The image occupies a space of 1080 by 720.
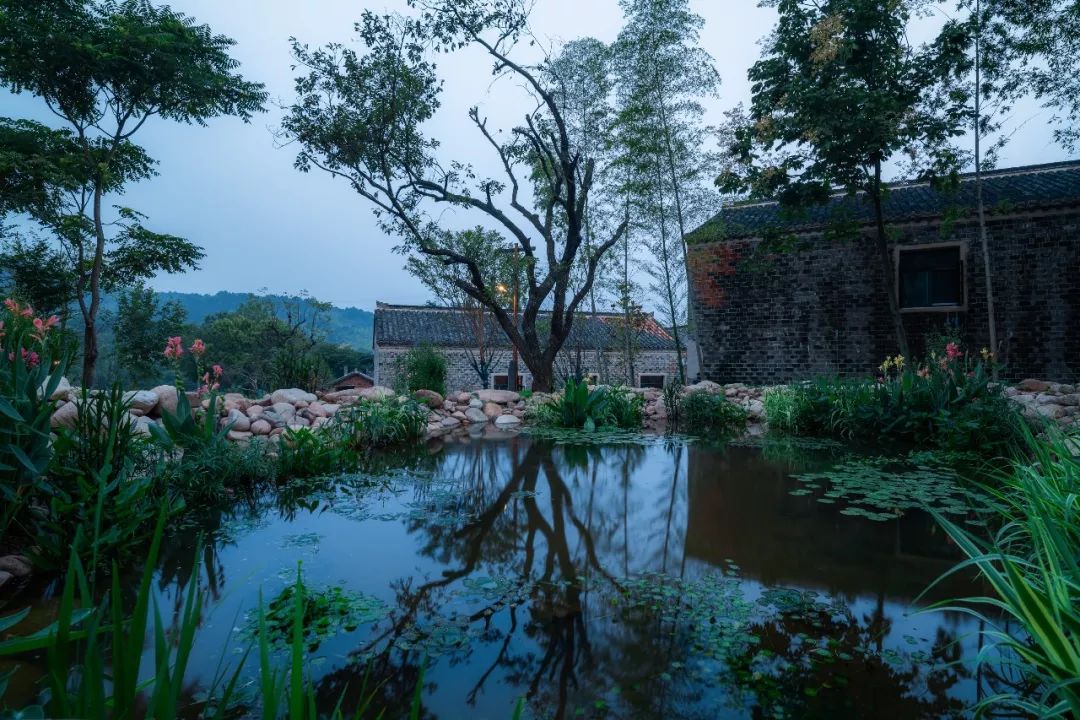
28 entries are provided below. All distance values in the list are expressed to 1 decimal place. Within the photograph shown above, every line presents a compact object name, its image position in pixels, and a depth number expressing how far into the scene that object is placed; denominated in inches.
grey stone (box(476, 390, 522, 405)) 351.3
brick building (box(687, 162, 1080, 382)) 399.2
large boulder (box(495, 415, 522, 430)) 312.2
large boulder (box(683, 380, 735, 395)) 345.7
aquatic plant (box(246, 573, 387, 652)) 72.3
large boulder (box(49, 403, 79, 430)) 145.8
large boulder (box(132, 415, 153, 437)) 175.3
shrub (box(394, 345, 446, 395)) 394.6
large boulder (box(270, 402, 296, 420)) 249.8
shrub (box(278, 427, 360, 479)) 167.5
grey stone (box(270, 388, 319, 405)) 274.8
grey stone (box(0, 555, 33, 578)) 87.5
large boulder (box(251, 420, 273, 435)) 223.6
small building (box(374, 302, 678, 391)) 706.8
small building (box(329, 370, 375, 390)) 921.2
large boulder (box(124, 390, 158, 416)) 197.0
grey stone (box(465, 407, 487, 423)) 321.7
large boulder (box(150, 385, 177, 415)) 207.8
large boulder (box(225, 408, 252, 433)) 220.3
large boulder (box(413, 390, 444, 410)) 319.6
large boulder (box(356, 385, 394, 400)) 281.3
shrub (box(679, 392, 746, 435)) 303.6
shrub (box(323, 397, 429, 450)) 219.1
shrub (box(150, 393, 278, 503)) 133.7
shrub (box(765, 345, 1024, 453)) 196.7
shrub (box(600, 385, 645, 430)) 298.7
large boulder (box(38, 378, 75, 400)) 169.3
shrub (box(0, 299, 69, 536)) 80.5
